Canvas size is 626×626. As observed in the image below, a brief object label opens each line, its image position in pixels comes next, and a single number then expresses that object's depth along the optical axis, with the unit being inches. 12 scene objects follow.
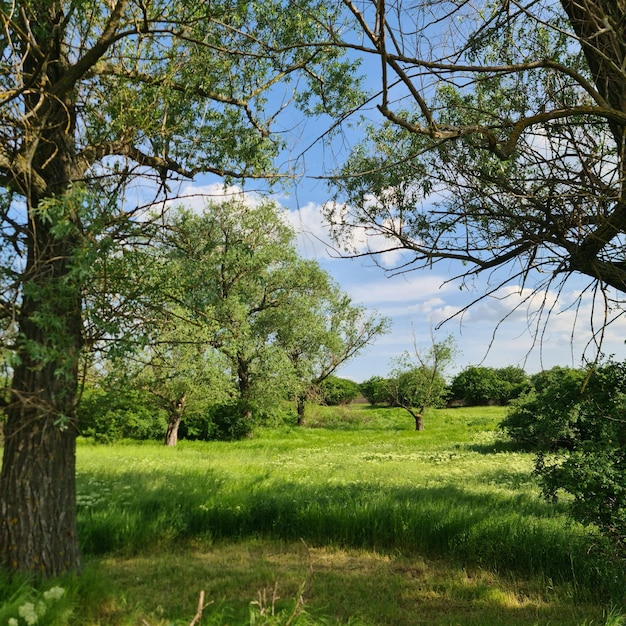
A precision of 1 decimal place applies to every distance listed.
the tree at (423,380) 1322.6
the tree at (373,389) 1521.9
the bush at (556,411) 240.7
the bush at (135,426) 906.6
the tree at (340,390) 1804.9
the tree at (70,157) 161.6
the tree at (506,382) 1846.2
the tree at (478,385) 1918.1
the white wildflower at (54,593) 150.3
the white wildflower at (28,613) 140.1
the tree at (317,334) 1206.8
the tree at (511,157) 119.8
